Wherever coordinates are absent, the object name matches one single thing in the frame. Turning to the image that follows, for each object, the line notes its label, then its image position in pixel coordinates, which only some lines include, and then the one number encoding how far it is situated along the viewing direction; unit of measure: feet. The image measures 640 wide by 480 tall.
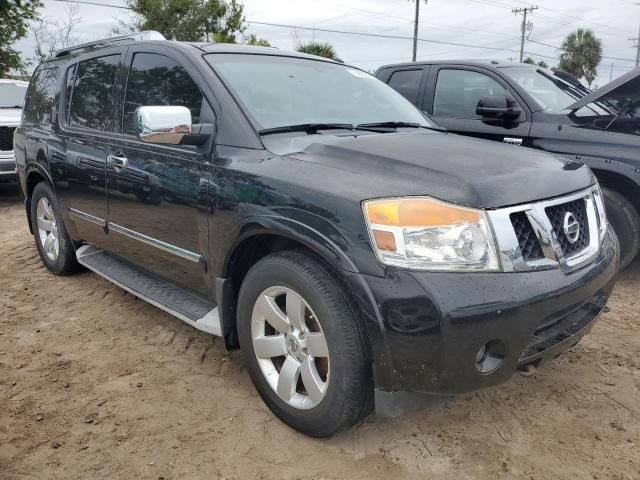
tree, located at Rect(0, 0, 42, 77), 56.85
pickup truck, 13.80
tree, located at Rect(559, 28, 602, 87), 155.12
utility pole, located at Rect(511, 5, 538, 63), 158.20
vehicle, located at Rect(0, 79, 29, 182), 26.30
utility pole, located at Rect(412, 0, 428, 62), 103.85
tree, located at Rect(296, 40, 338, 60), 69.15
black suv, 6.32
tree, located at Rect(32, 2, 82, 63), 68.49
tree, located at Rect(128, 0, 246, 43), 83.35
